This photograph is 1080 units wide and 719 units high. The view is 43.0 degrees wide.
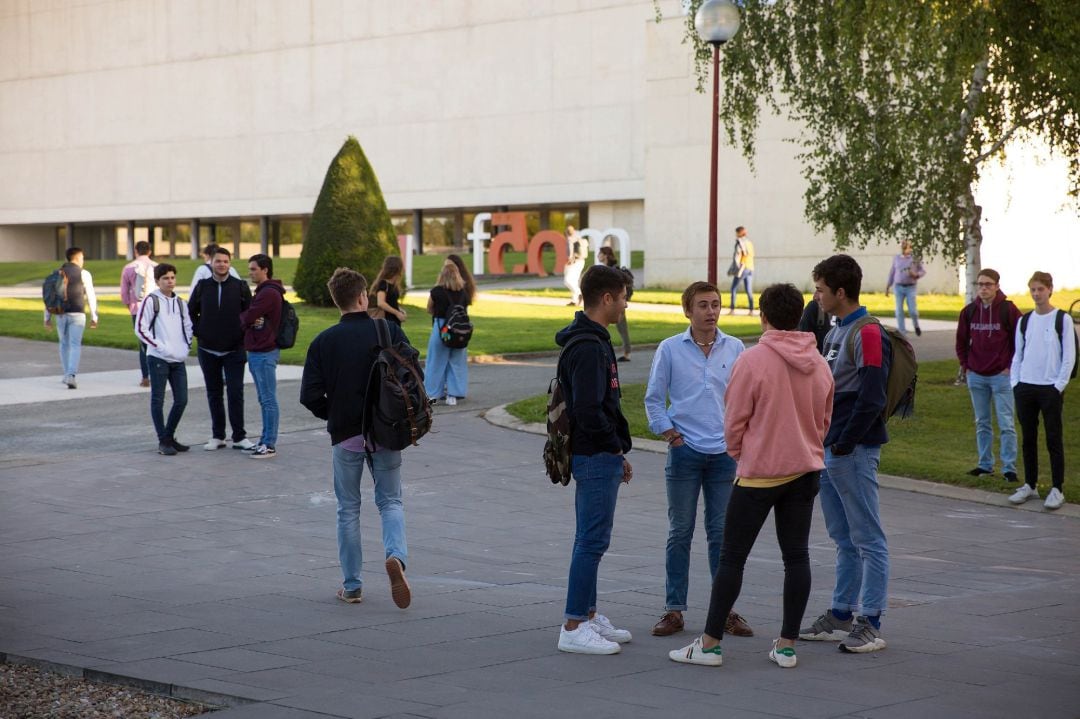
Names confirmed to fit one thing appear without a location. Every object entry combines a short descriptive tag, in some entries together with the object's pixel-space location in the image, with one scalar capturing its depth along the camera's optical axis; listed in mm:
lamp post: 15062
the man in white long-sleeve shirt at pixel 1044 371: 10820
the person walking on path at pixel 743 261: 28703
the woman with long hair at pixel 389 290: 13992
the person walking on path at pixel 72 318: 17391
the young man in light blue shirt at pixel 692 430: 6496
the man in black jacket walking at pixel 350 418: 7359
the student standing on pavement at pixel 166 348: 12547
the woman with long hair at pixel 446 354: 15352
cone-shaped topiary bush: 28891
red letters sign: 47691
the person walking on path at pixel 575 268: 30672
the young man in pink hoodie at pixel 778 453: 5859
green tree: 14758
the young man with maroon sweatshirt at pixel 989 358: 11719
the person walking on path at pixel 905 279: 22984
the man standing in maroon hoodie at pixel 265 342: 12508
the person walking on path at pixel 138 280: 18484
